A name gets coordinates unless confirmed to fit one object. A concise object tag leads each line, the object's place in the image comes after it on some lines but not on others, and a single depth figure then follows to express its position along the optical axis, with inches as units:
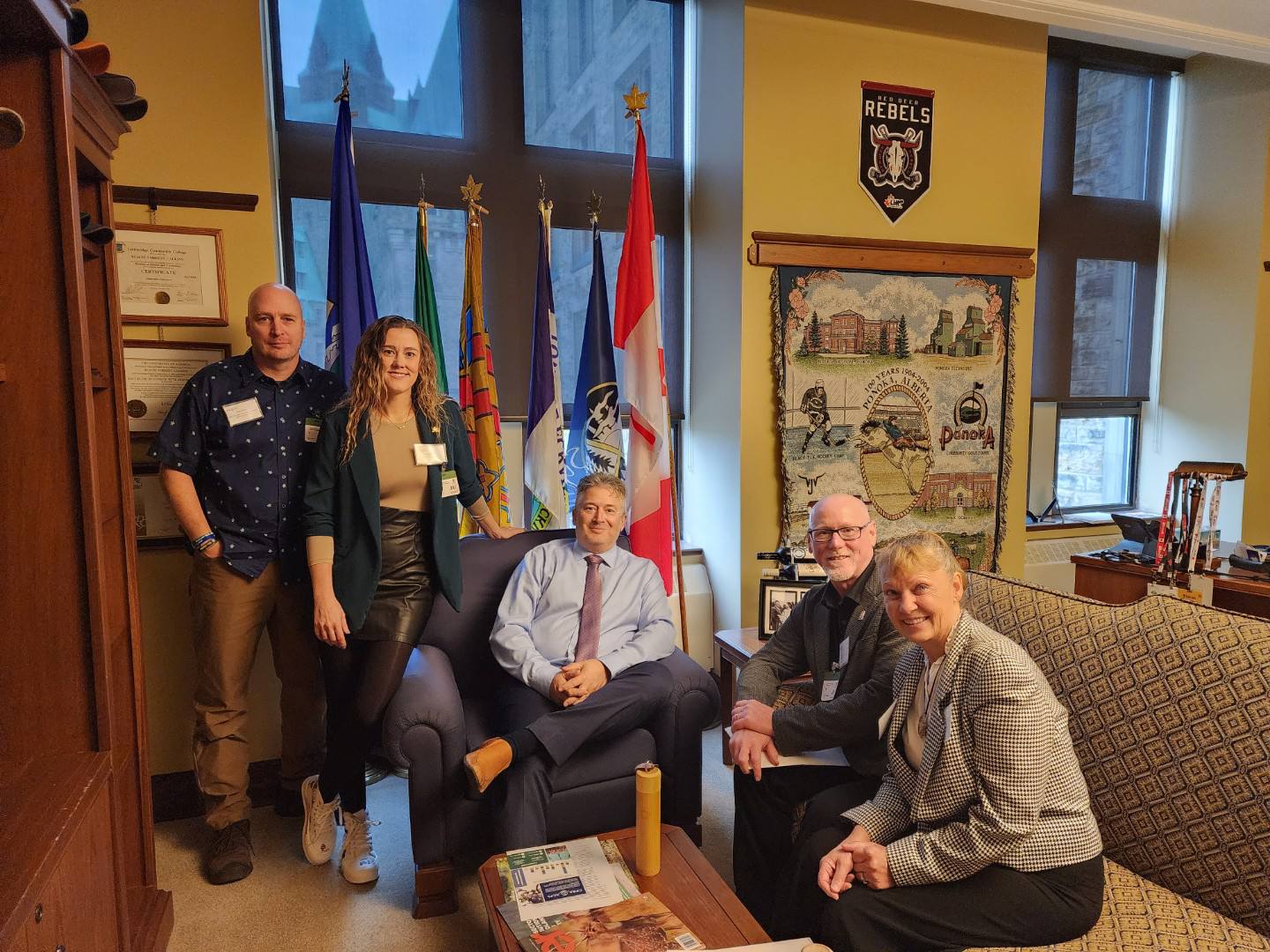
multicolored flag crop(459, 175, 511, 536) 115.8
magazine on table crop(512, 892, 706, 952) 53.2
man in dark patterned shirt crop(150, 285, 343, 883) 90.2
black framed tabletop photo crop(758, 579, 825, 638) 105.0
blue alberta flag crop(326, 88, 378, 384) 107.7
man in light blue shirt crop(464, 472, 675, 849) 79.3
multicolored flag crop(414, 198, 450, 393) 114.0
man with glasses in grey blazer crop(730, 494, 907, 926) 72.9
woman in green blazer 87.8
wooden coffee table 55.3
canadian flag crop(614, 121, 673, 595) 122.0
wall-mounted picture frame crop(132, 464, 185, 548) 101.3
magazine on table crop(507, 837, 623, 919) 58.4
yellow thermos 62.2
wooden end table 103.0
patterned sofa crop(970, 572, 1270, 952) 56.1
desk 108.1
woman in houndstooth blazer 55.1
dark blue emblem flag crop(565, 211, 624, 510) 122.6
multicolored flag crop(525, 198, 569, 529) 119.2
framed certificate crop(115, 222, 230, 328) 98.8
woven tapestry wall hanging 132.8
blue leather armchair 79.2
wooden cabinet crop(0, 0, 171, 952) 56.5
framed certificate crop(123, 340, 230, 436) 99.6
